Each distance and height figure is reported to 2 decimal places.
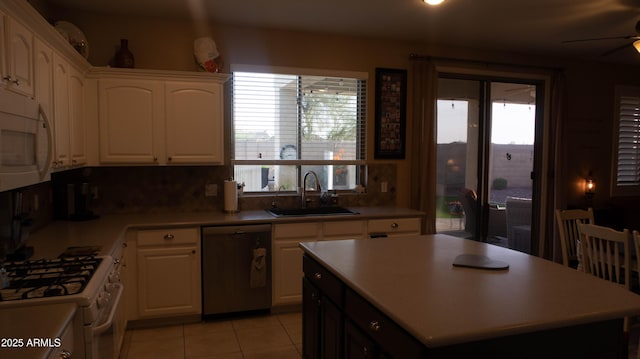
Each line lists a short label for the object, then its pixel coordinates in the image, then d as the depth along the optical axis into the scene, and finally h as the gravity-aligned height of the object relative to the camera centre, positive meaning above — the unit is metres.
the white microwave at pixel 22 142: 1.74 +0.07
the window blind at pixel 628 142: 5.80 +0.26
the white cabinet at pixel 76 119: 3.13 +0.30
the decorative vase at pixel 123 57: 3.75 +0.87
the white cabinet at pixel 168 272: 3.53 -0.93
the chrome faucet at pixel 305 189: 4.45 -0.30
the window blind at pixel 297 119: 4.31 +0.42
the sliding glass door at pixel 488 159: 5.10 +0.02
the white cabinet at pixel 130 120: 3.65 +0.33
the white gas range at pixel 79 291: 1.80 -0.56
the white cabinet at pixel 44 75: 2.38 +0.47
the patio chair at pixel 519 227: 5.50 -0.83
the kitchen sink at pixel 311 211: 4.28 -0.51
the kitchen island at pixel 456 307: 1.49 -0.55
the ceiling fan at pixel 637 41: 3.20 +0.88
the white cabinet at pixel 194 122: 3.80 +0.32
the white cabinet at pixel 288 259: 3.88 -0.89
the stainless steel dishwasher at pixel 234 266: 3.68 -0.91
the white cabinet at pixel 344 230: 4.00 -0.64
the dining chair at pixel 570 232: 3.42 -0.59
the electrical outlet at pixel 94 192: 3.84 -0.29
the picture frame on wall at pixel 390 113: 4.71 +0.51
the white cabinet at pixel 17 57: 1.95 +0.48
